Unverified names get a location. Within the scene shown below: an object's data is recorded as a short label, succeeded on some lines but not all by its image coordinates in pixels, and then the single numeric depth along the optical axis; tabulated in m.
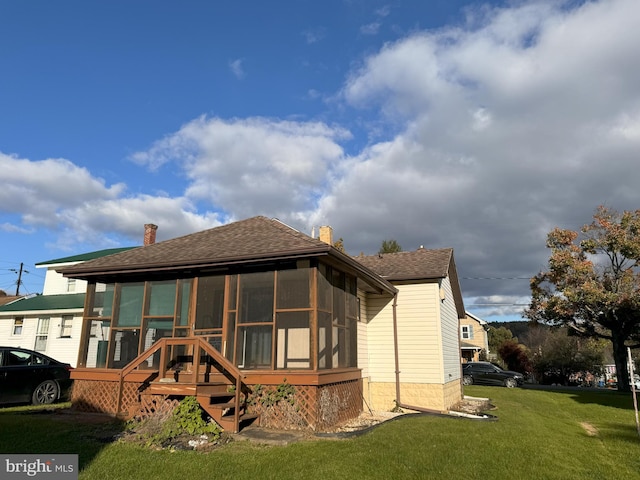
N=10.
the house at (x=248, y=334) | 8.99
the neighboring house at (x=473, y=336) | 44.06
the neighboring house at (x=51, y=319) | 19.84
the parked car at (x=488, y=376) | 25.62
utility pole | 47.19
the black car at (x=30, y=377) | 11.58
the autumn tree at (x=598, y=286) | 23.22
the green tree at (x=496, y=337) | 54.00
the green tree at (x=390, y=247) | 33.66
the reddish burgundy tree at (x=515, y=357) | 40.44
